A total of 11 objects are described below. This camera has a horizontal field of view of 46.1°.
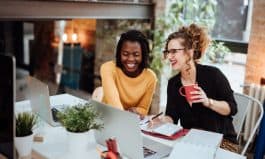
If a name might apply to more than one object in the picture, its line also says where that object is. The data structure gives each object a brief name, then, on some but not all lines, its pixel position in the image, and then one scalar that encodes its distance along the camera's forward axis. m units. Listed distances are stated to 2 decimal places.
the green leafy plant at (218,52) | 3.73
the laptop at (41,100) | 1.64
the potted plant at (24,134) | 1.29
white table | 1.35
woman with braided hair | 1.92
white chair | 2.10
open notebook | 1.61
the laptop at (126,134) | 1.28
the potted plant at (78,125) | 1.30
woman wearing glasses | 1.92
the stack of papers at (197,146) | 1.24
